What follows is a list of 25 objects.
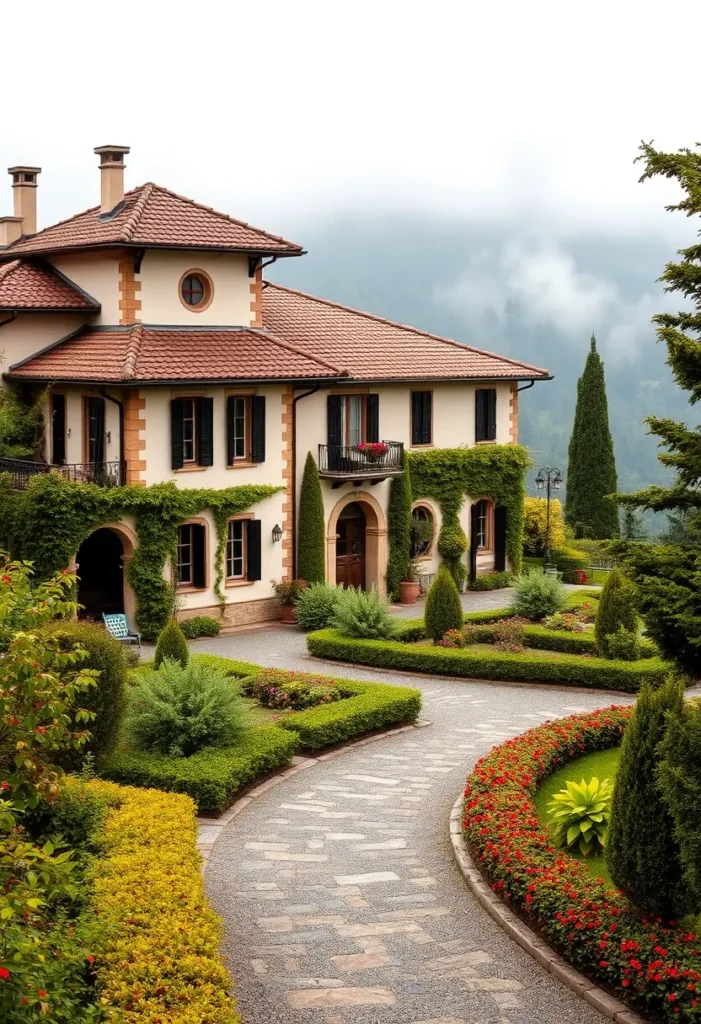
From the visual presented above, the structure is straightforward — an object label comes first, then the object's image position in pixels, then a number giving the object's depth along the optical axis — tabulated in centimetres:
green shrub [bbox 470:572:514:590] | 3672
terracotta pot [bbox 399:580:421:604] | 3472
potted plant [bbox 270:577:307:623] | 3138
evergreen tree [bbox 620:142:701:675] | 1337
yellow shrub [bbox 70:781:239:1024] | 934
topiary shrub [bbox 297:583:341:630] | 3020
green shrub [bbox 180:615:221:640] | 2933
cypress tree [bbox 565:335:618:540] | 4781
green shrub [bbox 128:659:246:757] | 1809
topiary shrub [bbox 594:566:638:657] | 2522
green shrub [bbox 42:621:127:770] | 1691
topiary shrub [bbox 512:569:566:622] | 3022
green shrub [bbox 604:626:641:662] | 2497
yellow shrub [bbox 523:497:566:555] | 4222
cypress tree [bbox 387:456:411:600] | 3453
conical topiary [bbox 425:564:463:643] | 2723
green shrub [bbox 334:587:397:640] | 2727
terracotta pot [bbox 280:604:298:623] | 3133
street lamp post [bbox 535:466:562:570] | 3853
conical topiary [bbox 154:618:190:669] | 2103
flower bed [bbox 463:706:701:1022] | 1090
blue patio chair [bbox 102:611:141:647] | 2809
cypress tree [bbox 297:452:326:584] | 3225
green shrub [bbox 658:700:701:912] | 1109
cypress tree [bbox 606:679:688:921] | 1166
